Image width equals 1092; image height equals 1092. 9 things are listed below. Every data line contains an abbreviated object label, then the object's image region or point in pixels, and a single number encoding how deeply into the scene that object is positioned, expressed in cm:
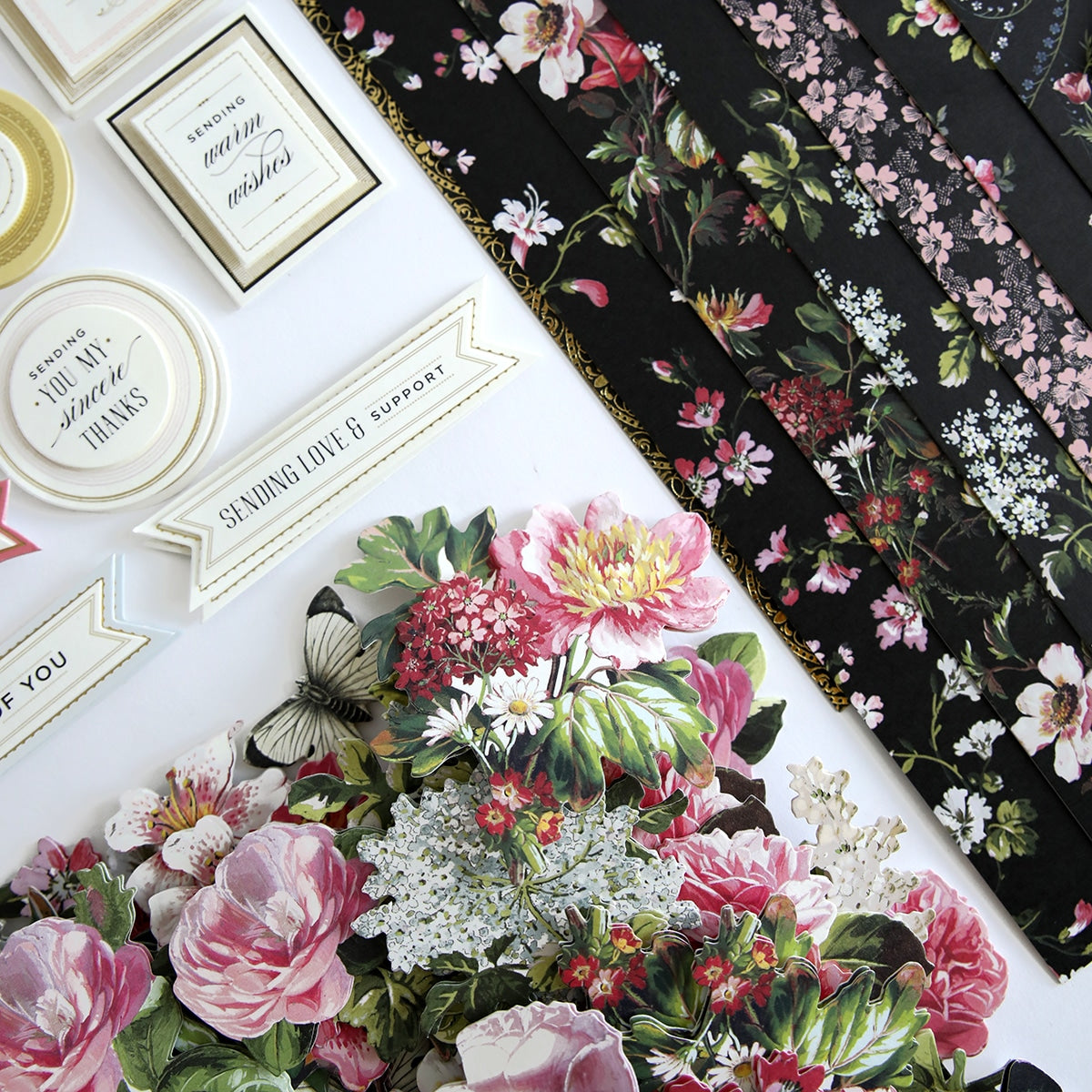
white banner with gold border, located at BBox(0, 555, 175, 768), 37
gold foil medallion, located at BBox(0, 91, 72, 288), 37
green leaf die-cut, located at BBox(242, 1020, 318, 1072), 36
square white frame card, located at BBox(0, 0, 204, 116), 37
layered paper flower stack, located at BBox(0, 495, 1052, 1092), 35
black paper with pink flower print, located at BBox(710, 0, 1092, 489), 37
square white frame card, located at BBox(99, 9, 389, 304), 37
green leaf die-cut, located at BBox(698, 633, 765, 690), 38
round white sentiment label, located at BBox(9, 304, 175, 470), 37
